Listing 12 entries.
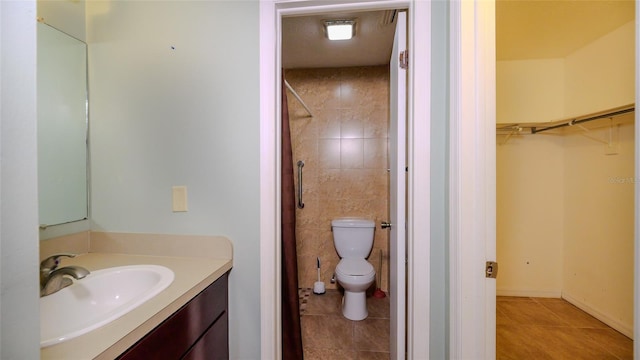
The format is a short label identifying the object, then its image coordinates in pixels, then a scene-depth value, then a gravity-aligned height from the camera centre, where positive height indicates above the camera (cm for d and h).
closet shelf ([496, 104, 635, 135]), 177 +44
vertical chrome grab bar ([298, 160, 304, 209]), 252 -7
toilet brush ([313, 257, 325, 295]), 264 -112
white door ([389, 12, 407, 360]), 119 -8
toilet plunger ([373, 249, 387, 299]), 257 -113
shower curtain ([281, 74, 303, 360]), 153 -64
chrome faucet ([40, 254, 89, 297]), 82 -31
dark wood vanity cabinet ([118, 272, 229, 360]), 73 -51
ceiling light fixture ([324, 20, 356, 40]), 184 +108
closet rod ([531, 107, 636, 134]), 176 +44
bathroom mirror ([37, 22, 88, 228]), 109 +22
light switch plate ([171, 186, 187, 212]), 121 -9
